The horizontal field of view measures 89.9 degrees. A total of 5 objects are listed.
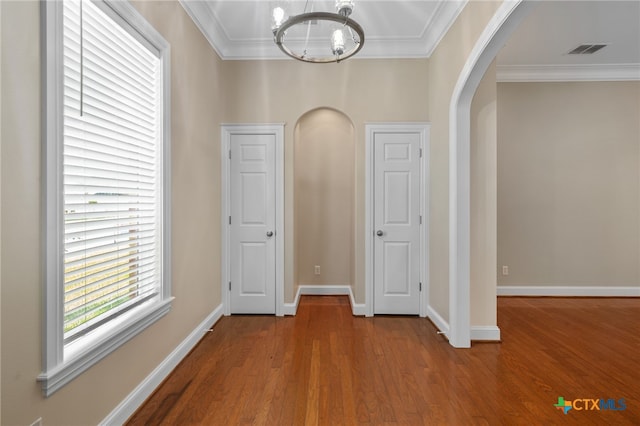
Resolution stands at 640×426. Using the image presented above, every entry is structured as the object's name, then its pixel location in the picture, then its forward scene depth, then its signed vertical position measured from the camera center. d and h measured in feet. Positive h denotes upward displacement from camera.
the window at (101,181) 4.57 +0.58
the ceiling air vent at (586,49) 12.33 +6.46
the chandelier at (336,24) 5.62 +3.50
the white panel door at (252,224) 12.16 -0.42
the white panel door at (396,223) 12.05 -0.37
